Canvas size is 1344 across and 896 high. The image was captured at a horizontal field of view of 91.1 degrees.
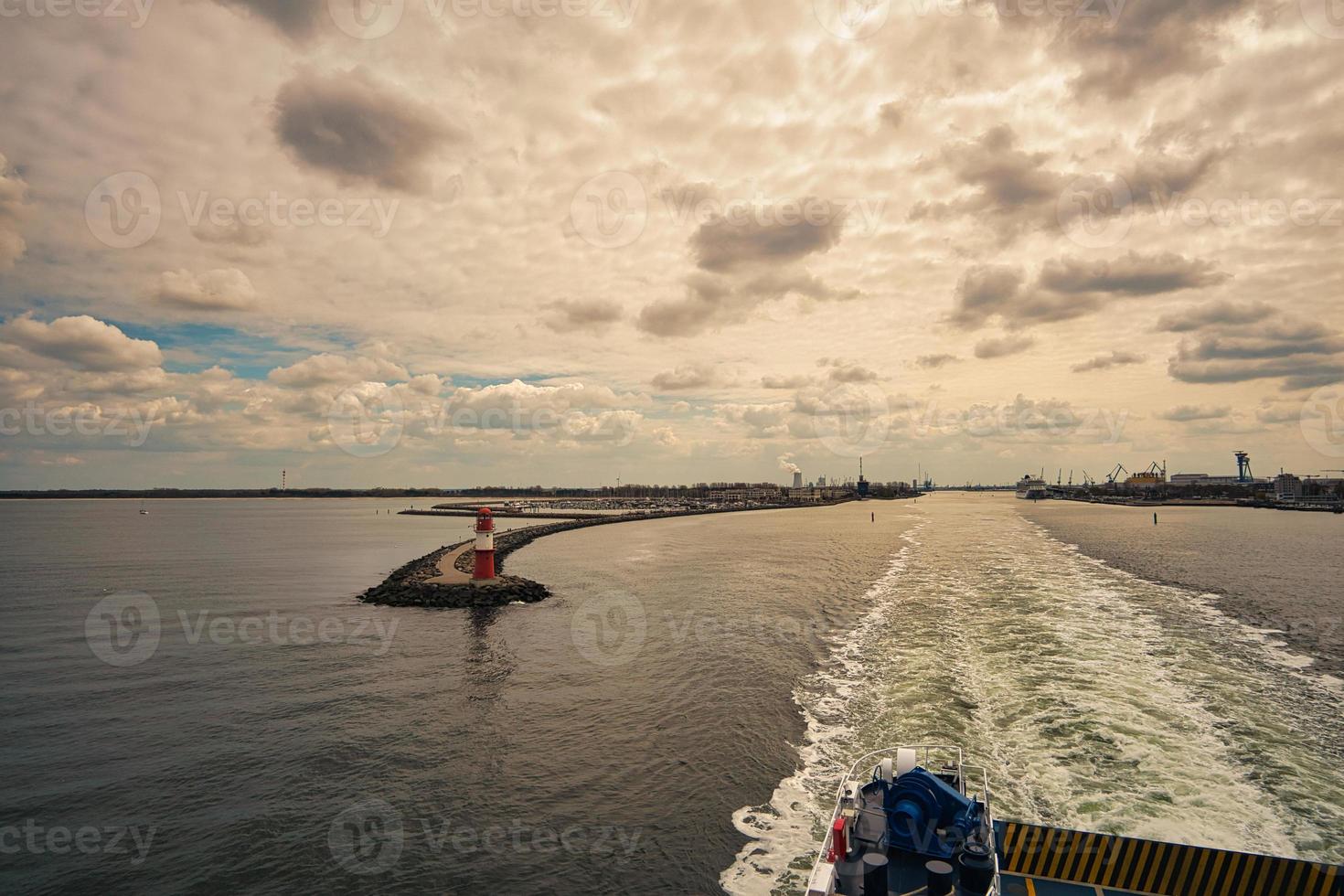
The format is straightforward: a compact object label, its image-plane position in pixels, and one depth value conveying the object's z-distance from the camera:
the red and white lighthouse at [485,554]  55.09
